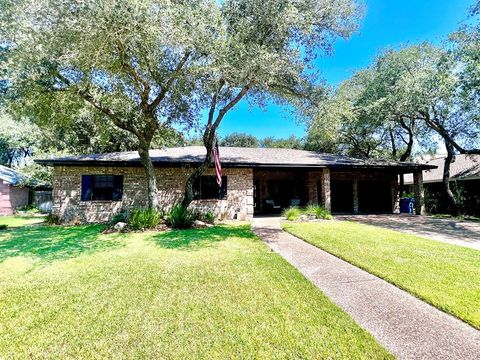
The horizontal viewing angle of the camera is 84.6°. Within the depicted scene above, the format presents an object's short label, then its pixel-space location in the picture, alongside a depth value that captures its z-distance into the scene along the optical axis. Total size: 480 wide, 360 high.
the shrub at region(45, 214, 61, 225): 12.65
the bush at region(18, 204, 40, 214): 21.53
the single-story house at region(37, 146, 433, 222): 13.04
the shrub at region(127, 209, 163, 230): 10.47
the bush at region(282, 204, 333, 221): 13.29
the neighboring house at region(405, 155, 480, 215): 18.55
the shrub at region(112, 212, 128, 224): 11.17
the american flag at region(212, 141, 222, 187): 10.99
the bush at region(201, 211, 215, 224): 12.36
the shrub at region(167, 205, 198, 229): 11.03
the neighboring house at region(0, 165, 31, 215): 20.39
